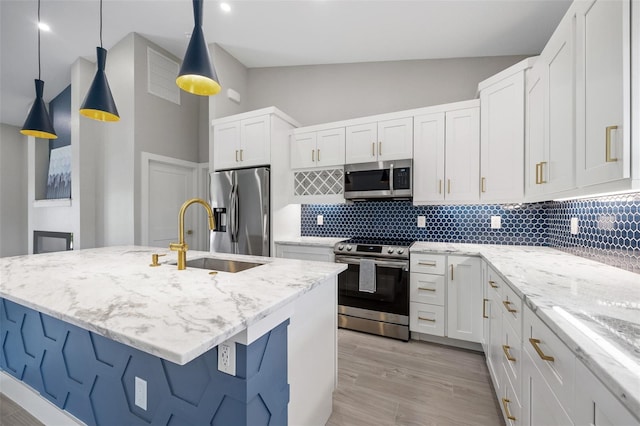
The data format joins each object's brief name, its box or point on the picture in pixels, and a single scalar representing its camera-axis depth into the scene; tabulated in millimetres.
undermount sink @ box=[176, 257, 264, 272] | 1886
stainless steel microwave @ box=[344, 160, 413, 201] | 2830
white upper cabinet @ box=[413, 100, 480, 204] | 2629
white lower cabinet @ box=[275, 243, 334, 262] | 2990
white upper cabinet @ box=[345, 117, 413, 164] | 2896
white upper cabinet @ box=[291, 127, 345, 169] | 3201
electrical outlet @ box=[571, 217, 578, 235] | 2018
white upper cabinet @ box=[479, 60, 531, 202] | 2309
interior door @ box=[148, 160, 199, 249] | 3629
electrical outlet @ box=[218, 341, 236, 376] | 909
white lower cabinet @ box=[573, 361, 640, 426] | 557
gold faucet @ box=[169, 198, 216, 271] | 1564
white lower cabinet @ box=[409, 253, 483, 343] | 2404
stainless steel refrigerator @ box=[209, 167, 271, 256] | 3148
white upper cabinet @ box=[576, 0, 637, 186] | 1081
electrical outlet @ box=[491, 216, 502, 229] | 2779
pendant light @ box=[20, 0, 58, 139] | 2346
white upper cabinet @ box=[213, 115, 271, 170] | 3221
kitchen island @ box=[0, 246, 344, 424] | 861
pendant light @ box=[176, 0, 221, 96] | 1667
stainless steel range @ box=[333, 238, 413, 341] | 2629
